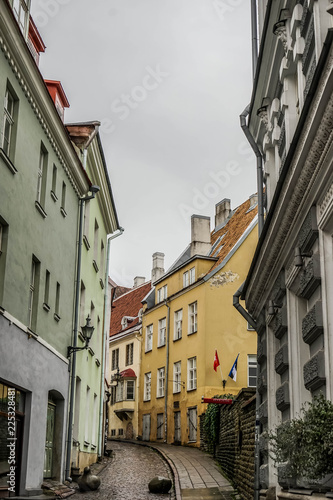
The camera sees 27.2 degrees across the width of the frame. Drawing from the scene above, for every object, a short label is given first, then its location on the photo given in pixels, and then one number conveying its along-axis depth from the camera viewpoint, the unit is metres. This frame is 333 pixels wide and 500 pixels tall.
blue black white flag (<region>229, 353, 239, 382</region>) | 30.41
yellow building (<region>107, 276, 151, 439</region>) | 41.53
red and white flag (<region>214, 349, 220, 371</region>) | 31.53
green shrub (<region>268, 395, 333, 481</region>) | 5.89
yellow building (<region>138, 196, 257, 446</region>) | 32.62
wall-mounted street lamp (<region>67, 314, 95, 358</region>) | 17.39
